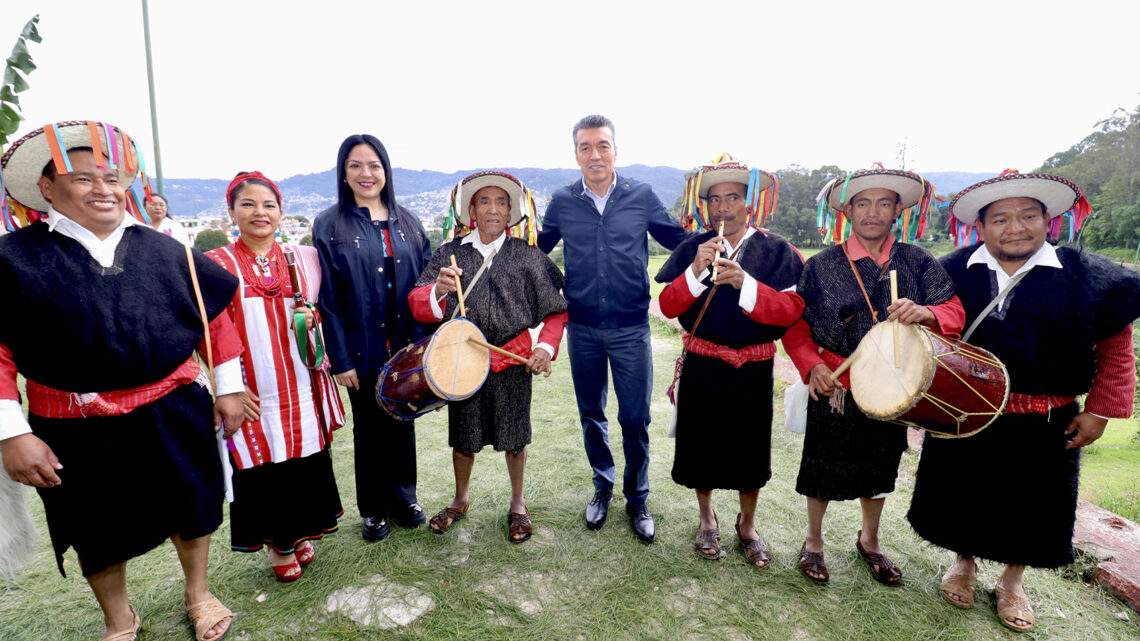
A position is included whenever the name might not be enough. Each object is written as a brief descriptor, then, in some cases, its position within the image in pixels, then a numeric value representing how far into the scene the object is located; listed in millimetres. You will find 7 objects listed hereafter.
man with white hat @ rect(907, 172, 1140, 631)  2195
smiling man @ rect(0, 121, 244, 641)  1872
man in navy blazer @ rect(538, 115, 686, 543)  3004
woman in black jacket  2711
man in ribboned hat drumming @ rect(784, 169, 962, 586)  2422
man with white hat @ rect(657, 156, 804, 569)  2584
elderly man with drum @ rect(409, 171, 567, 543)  2793
